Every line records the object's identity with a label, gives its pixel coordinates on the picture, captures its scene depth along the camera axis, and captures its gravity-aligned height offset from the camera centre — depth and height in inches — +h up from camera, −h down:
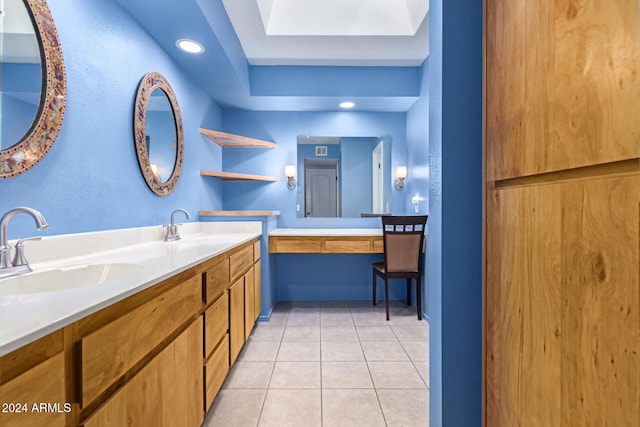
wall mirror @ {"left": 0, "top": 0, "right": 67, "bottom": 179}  39.1 +19.7
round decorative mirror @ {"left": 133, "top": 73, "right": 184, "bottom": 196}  68.9 +21.7
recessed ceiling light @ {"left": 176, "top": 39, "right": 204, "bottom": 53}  75.9 +47.2
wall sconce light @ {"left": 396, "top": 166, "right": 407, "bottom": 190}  131.3 +17.3
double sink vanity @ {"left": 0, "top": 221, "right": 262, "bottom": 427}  20.6 -12.2
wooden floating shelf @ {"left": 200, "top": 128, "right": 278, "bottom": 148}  106.0 +30.7
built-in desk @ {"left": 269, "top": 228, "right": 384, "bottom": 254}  111.7 -12.8
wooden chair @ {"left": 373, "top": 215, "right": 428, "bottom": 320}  105.7 -15.0
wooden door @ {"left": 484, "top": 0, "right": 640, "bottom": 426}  19.9 -0.2
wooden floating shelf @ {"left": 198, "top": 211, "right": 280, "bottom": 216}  103.4 -0.3
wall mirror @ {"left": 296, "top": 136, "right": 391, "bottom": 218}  134.4 +17.5
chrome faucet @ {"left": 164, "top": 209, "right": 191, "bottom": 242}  75.4 -5.7
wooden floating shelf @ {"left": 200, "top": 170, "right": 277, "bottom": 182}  107.7 +15.3
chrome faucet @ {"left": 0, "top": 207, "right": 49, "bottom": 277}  34.8 -4.3
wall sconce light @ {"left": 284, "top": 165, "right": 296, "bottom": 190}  130.9 +18.0
